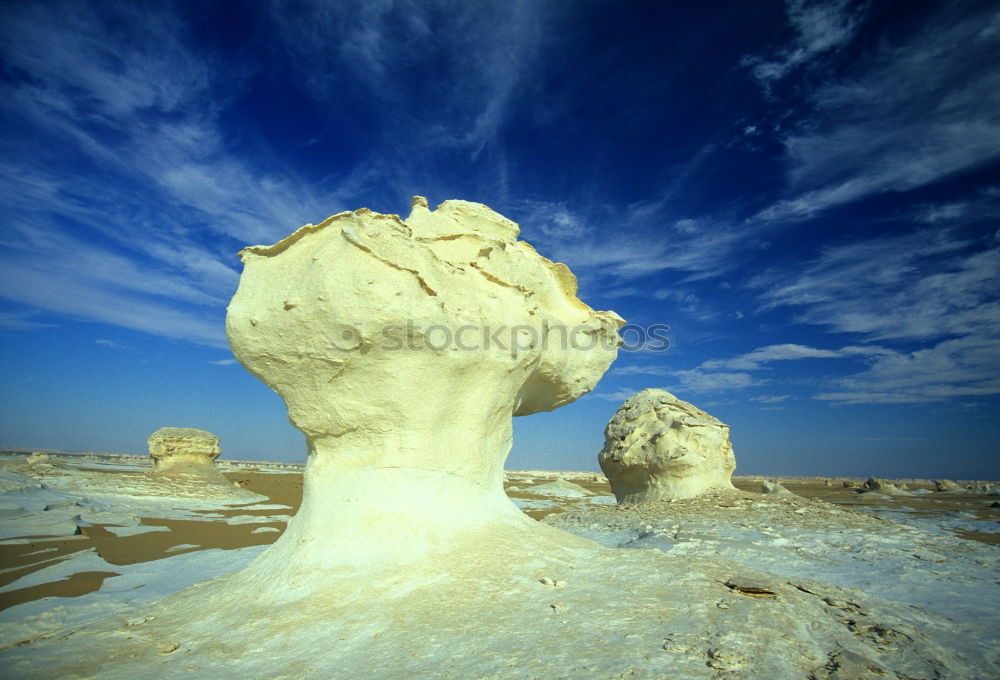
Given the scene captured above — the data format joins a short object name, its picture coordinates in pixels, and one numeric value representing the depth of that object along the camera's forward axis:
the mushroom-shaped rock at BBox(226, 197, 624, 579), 4.02
